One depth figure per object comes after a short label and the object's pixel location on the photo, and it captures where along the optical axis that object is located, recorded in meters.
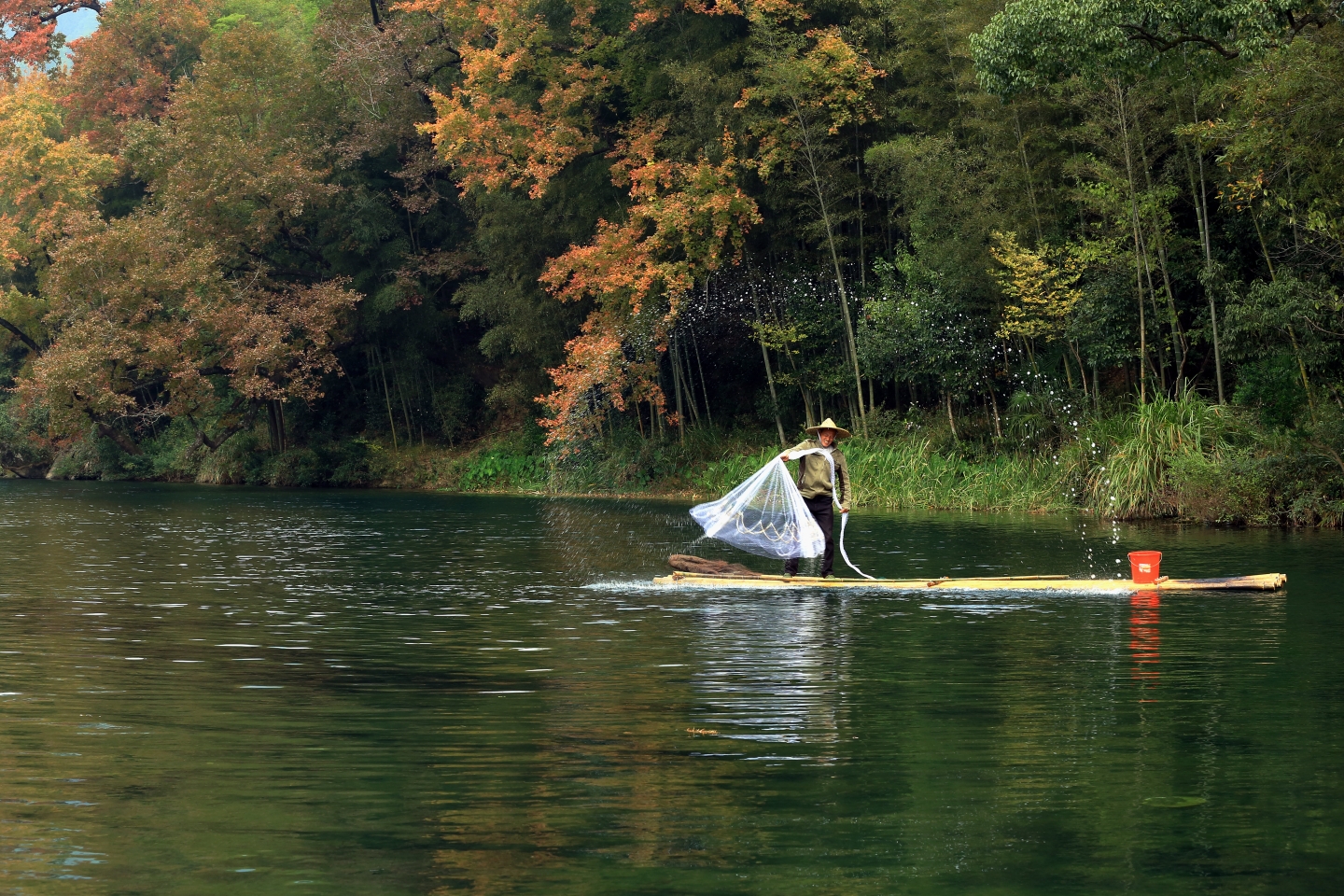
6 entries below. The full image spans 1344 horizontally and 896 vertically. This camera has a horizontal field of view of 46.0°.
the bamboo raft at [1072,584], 15.91
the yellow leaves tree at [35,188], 52.28
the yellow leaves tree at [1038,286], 29.97
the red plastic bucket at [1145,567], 16.14
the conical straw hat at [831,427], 17.61
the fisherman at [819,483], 17.84
